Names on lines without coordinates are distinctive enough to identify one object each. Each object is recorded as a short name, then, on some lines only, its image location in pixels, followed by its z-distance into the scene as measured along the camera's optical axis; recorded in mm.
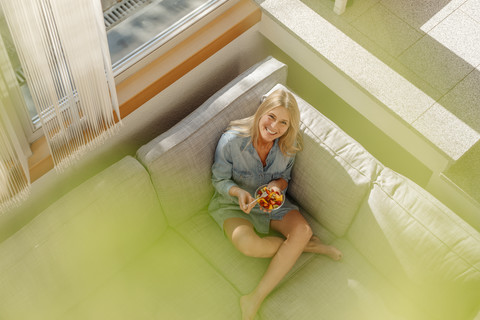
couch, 1861
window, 1898
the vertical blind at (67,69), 1417
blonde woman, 1994
